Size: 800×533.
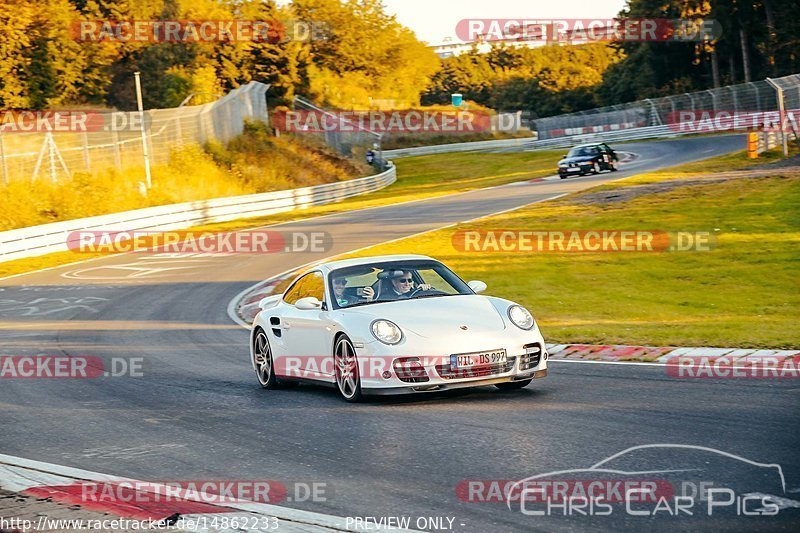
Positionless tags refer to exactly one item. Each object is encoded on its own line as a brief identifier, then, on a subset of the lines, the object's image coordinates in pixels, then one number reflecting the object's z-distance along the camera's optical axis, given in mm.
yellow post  41450
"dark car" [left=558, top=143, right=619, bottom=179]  45812
